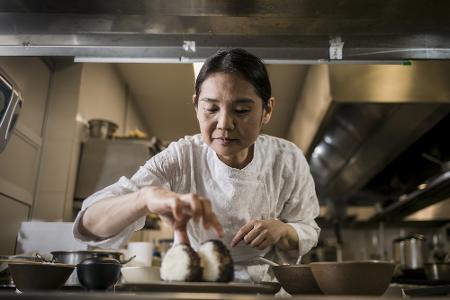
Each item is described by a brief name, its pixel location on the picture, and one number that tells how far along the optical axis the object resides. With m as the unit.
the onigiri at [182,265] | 0.78
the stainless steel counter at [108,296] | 0.61
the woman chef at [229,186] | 0.91
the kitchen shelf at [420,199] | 2.98
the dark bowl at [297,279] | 1.00
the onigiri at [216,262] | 0.79
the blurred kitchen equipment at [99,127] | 2.94
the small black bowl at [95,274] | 0.87
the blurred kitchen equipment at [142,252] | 2.57
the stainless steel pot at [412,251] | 3.92
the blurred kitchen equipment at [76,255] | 1.52
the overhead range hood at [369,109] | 2.35
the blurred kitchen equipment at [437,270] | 2.59
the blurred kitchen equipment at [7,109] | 1.51
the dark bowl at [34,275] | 0.94
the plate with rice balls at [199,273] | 0.74
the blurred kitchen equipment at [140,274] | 0.81
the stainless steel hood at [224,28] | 1.26
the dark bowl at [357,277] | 0.87
